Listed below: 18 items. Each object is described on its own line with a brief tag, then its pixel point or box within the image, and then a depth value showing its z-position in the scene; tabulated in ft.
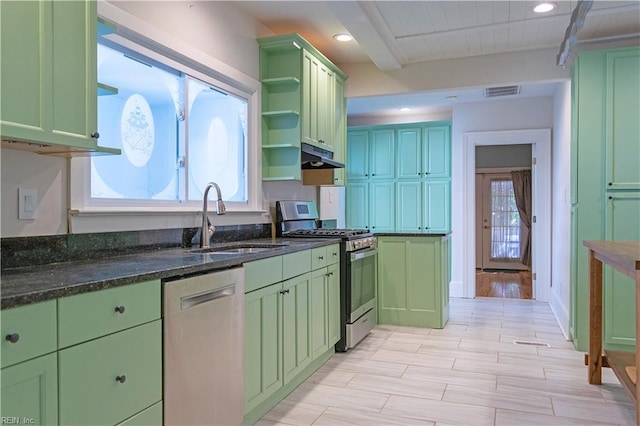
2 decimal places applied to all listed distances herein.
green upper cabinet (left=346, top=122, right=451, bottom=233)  20.21
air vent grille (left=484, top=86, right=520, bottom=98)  17.47
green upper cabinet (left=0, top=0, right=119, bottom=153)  4.78
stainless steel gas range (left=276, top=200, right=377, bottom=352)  11.80
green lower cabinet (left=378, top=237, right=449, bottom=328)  14.28
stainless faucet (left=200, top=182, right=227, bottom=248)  8.87
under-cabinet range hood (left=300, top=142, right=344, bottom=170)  12.38
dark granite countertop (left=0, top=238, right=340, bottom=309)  4.06
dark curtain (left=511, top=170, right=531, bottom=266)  28.55
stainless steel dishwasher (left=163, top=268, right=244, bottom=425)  5.57
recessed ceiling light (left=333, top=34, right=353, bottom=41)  12.93
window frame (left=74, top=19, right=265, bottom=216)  6.85
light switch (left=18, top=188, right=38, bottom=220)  5.93
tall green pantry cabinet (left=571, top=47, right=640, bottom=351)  11.37
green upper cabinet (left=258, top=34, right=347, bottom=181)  11.94
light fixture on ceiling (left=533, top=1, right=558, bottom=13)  10.27
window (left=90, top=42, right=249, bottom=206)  7.79
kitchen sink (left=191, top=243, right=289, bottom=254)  9.09
